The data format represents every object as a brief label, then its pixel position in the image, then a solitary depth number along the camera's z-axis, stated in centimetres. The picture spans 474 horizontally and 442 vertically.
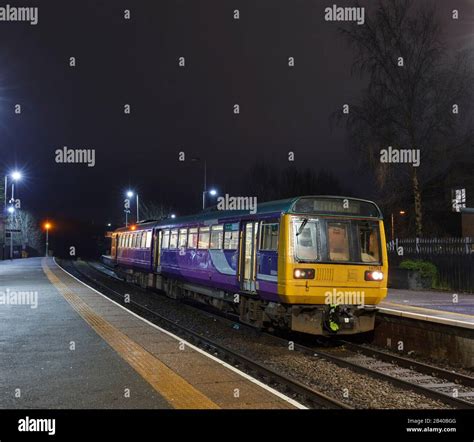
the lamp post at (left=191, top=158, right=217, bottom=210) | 3119
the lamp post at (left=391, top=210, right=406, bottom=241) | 3632
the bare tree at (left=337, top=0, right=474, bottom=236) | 2270
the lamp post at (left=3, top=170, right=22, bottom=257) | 4019
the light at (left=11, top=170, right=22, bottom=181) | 4012
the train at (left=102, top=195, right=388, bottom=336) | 1051
